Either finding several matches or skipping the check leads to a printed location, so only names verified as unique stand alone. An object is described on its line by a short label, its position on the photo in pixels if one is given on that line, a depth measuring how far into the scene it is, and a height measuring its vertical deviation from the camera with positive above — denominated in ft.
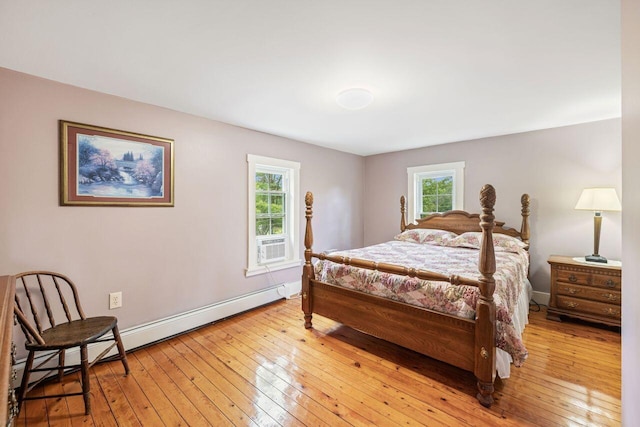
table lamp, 9.02 +0.24
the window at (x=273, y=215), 11.02 -0.35
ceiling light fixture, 7.11 +2.98
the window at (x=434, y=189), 13.14 +1.05
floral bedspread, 5.83 -1.92
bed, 5.64 -2.39
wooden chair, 5.46 -2.74
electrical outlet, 7.57 -2.67
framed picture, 6.89 +1.06
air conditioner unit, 11.60 -1.88
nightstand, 8.70 -2.68
